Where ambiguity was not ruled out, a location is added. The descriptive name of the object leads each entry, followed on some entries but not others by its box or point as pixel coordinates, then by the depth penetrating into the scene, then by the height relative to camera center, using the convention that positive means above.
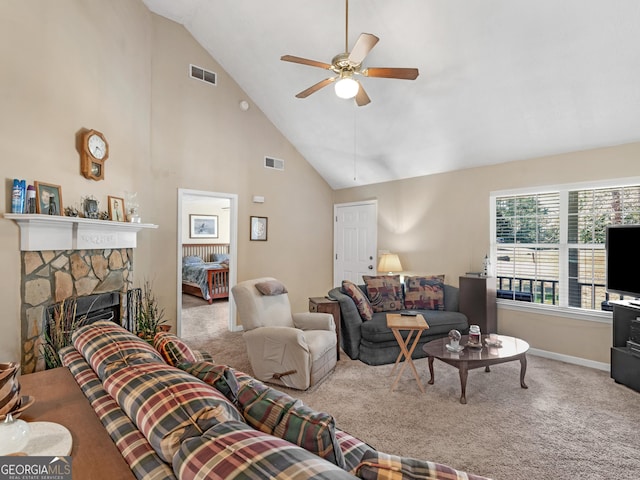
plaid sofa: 0.70 -0.49
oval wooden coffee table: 2.83 -0.98
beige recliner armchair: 3.03 -0.94
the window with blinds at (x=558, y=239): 3.68 +0.04
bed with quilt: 7.21 -0.90
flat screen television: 3.19 -0.16
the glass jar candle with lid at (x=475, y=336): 3.21 -0.89
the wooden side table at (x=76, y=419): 0.94 -0.65
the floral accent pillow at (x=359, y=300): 3.95 -0.71
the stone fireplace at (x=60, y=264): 2.55 -0.25
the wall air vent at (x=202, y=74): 4.72 +2.30
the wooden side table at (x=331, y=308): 3.84 -0.78
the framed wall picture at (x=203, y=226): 9.21 +0.32
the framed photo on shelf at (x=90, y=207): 3.12 +0.27
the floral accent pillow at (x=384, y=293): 4.35 -0.68
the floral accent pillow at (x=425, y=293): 4.42 -0.68
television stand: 3.08 -1.01
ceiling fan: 2.59 +1.32
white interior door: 5.93 -0.01
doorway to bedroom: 4.99 -0.60
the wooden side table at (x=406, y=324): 2.98 -0.74
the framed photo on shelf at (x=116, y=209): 3.51 +0.29
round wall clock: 3.12 +0.77
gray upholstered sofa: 3.70 -1.03
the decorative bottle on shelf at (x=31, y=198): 2.54 +0.28
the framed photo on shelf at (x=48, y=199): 2.64 +0.30
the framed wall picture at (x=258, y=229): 5.39 +0.15
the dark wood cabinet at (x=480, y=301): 4.11 -0.73
